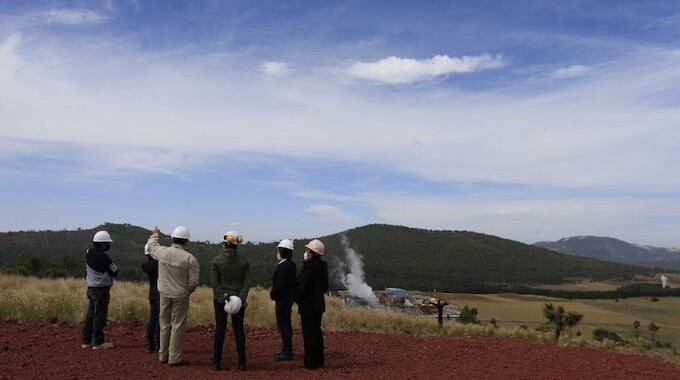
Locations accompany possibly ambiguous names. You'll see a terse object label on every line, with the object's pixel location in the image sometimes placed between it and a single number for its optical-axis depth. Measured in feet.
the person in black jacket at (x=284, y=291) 29.14
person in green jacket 26.94
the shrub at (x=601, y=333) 104.45
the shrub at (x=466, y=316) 118.62
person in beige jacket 26.86
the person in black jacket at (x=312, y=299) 28.37
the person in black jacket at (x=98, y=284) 30.09
